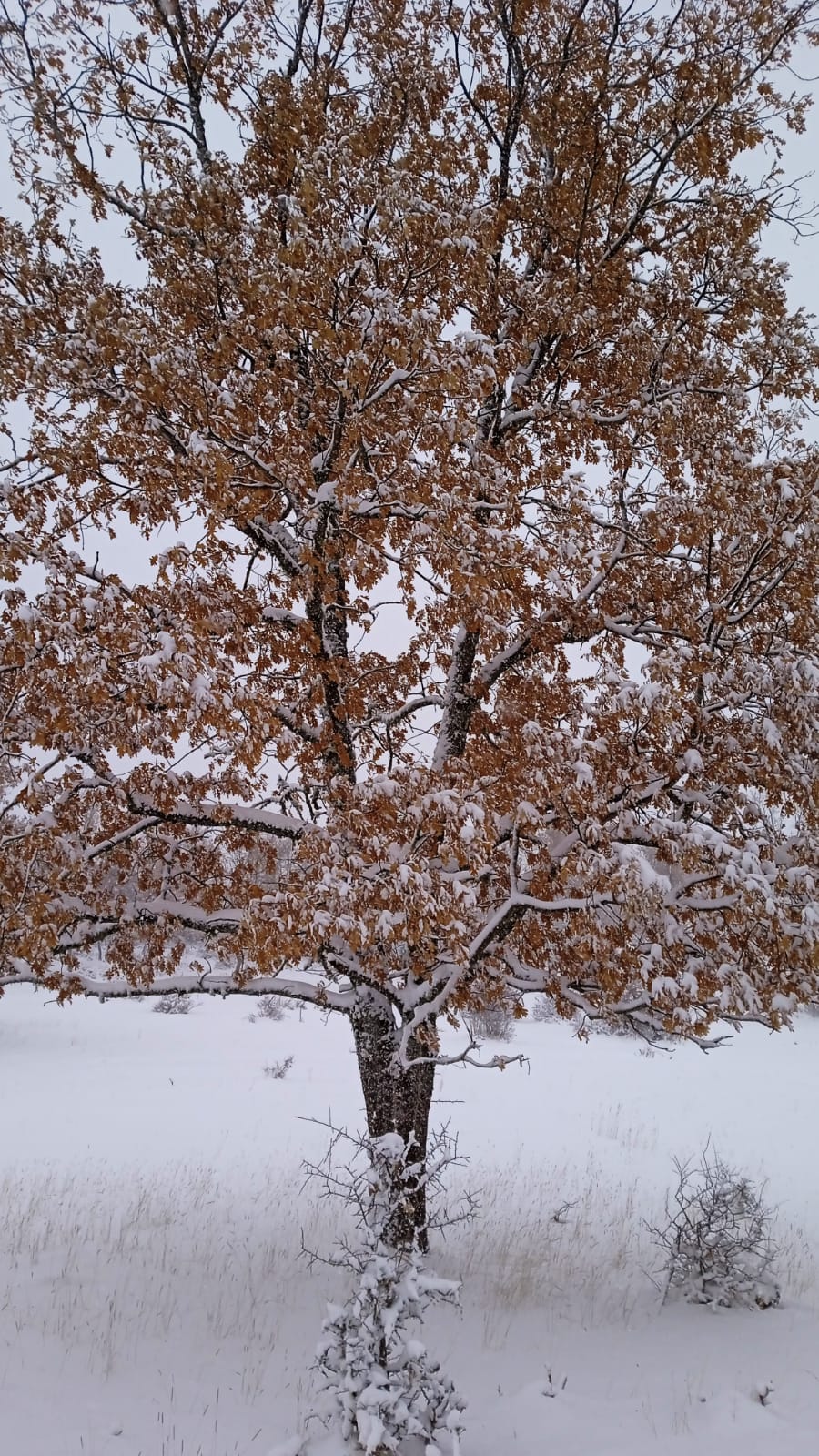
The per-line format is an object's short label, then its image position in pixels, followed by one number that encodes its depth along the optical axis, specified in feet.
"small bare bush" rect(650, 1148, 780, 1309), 19.04
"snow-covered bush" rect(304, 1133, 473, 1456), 11.45
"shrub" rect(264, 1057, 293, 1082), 54.75
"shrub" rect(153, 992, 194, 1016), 81.30
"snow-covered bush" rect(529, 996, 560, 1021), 84.47
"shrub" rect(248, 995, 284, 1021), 84.79
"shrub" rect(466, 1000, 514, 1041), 68.12
